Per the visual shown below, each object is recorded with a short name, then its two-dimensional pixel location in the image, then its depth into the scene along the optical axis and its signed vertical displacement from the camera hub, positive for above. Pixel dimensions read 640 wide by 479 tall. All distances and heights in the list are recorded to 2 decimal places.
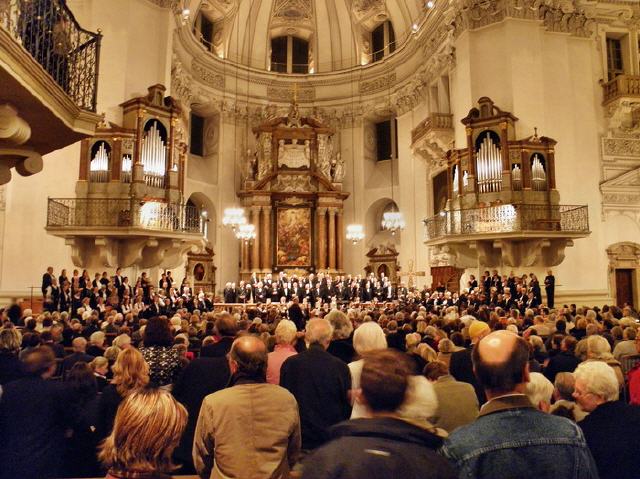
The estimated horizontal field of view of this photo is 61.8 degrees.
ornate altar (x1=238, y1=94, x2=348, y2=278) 22.92 +4.00
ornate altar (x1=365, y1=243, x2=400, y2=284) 22.52 +1.24
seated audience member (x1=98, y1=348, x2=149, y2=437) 3.44 -0.57
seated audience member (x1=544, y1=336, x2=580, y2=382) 4.92 -0.70
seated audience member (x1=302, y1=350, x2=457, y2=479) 1.55 -0.46
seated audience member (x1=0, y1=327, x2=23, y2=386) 4.32 -0.52
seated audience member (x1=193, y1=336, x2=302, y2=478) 2.56 -0.69
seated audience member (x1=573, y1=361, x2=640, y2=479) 2.45 -0.64
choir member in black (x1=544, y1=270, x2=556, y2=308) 14.57 +0.02
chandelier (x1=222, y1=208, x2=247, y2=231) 19.09 +2.69
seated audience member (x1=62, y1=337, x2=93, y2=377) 5.21 -0.63
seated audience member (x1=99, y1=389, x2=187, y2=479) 1.84 -0.52
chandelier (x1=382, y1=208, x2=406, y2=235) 21.92 +2.88
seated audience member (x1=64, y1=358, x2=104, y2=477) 3.44 -0.98
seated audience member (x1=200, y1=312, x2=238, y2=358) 4.67 -0.41
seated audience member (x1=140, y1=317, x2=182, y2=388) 4.18 -0.48
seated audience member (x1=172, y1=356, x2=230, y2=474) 3.78 -0.68
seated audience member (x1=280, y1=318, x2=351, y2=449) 3.52 -0.66
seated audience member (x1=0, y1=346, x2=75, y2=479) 3.08 -0.77
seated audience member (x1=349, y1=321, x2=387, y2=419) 4.01 -0.36
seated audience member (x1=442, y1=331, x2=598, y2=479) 1.80 -0.53
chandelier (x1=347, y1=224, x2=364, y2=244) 21.70 +2.38
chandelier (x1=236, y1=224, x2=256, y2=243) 20.25 +2.30
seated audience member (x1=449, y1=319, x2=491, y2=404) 4.61 -0.68
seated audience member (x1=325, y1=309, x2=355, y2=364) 4.68 -0.42
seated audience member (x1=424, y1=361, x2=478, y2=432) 3.34 -0.72
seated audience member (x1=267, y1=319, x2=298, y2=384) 4.25 -0.48
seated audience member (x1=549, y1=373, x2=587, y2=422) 3.19 -0.71
